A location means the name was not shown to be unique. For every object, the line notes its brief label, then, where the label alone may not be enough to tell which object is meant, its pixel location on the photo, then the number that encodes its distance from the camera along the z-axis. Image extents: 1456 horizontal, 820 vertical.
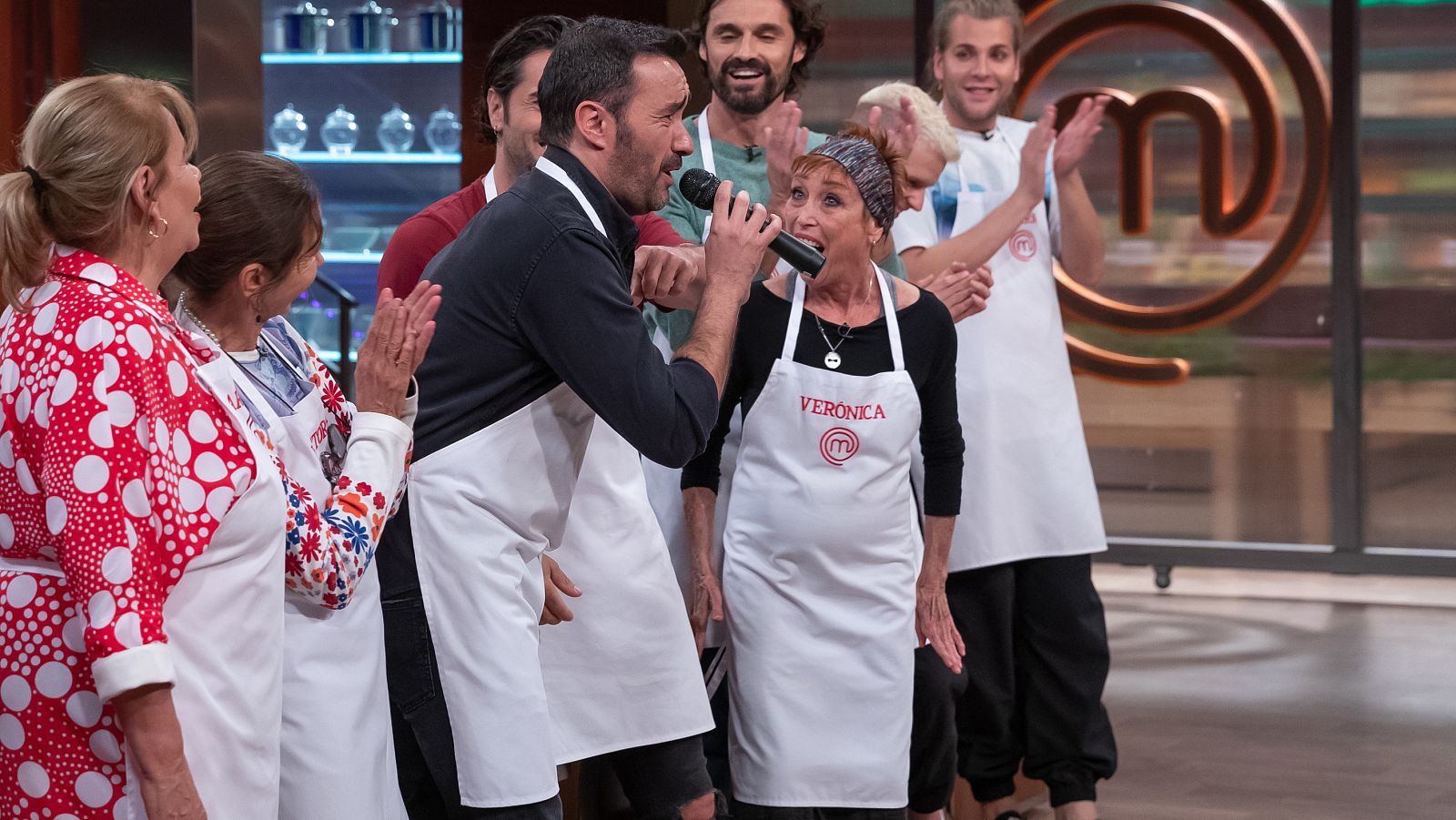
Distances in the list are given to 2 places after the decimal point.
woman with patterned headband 4.84
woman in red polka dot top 2.65
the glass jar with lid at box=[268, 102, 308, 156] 11.03
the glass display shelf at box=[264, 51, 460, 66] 10.99
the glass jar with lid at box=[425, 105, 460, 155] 10.94
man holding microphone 3.56
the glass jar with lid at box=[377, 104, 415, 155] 11.04
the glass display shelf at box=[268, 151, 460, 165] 11.04
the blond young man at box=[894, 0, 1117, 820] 6.21
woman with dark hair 3.22
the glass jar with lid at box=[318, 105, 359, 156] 11.09
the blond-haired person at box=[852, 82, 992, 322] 5.48
